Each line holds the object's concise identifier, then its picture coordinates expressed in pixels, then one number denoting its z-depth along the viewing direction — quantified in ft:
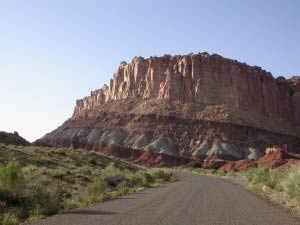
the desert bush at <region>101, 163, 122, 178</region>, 111.45
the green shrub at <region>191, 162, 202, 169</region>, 334.03
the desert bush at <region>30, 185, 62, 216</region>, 51.55
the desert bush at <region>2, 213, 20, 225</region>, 41.08
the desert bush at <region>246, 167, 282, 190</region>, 98.36
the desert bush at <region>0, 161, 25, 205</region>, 54.69
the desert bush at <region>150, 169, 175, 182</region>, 155.27
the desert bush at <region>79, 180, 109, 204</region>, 65.72
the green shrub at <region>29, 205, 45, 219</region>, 47.47
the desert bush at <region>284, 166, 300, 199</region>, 67.48
